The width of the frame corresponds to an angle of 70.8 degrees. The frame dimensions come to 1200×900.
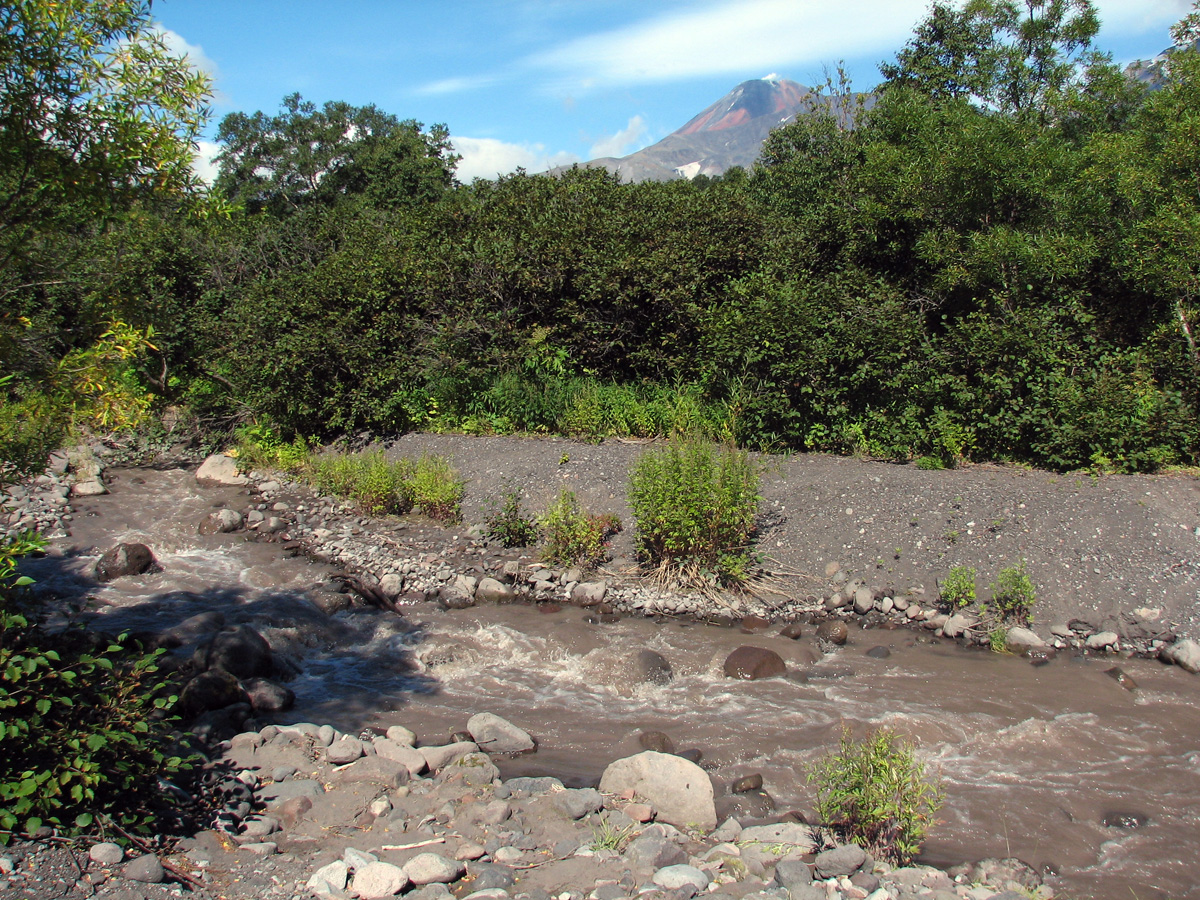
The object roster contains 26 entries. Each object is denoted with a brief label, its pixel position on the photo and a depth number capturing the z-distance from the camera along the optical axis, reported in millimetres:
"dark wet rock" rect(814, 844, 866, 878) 4617
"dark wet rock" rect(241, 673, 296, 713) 6852
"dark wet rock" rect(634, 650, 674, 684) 7520
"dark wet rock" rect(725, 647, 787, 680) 7543
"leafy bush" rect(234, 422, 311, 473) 13703
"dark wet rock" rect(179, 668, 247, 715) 6484
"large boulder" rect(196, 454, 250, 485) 13875
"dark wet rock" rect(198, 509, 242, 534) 11844
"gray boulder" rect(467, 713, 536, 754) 6348
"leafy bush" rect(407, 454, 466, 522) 11445
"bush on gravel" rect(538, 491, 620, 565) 9938
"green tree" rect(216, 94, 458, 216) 30125
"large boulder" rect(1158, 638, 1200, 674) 7363
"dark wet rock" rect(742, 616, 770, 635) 8528
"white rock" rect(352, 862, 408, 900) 4152
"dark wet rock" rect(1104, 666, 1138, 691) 7137
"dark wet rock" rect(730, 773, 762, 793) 5816
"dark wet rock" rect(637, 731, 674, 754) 6324
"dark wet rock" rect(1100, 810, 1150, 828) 5402
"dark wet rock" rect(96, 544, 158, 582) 10109
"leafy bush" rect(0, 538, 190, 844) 4004
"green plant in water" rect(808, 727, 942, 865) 4841
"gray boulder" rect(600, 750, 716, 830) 5309
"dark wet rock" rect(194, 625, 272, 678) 7199
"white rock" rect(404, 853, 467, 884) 4312
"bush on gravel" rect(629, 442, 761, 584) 9125
